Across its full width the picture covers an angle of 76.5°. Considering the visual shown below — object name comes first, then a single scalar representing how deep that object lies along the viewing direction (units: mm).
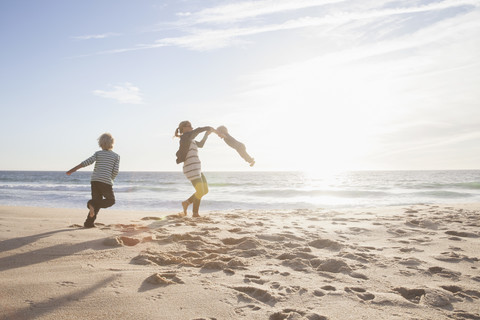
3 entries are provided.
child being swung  5285
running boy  4773
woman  5857
